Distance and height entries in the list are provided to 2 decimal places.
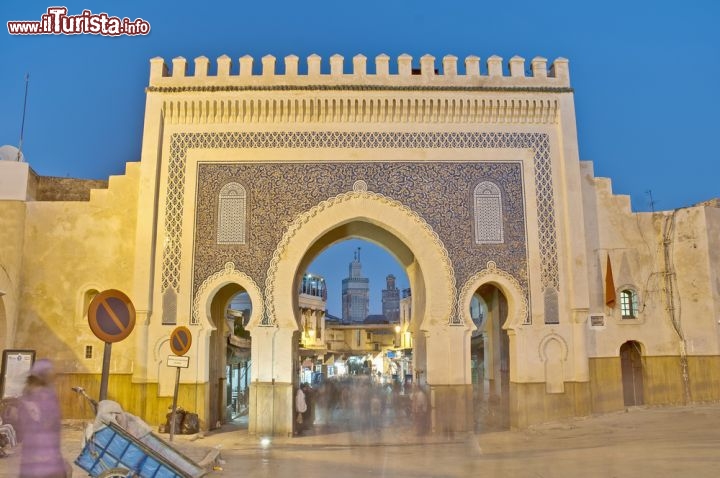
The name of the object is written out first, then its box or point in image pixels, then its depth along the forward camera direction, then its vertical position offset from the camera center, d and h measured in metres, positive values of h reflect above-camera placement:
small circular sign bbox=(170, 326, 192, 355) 9.38 +0.32
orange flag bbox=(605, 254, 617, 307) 13.45 +1.46
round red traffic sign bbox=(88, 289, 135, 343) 5.46 +0.39
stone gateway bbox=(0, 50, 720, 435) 13.09 +2.58
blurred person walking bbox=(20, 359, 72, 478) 4.77 -0.49
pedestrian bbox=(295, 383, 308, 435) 13.62 -0.94
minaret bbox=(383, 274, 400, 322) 69.96 +6.96
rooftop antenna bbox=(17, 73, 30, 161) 15.76 +5.04
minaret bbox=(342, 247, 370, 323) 79.62 +7.97
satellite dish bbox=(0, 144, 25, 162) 15.83 +4.99
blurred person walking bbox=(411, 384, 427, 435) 13.51 -1.00
